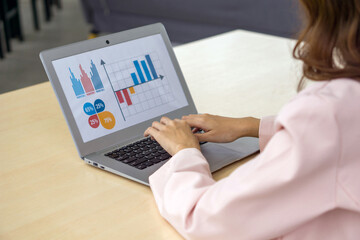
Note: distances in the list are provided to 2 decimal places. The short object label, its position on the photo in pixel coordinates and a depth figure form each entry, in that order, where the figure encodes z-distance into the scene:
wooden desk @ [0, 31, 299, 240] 0.77
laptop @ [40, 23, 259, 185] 0.96
